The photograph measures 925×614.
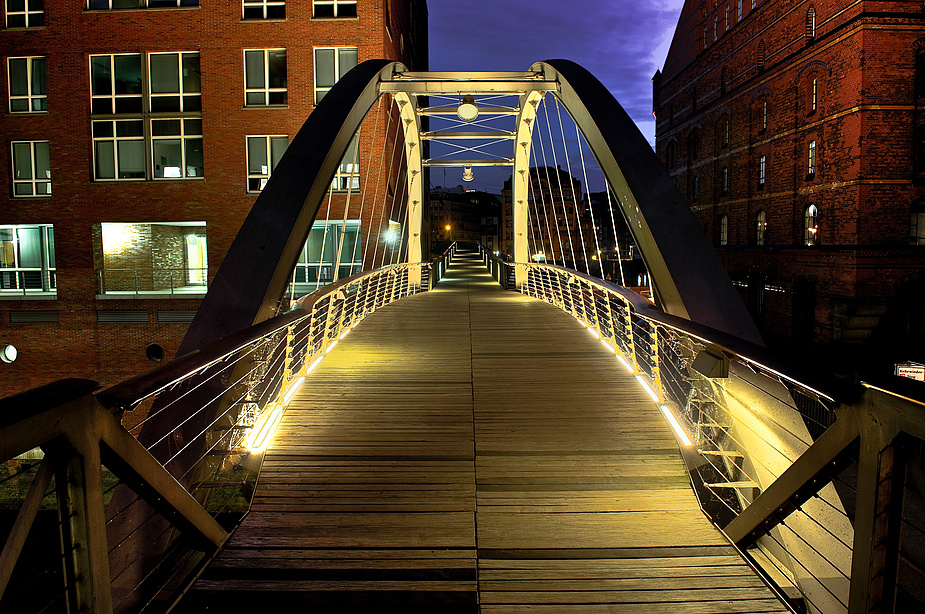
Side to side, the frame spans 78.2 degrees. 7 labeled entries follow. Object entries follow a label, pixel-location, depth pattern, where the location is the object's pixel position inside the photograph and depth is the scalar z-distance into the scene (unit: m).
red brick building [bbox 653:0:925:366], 18.53
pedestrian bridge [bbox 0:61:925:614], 1.85
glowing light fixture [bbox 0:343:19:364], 16.62
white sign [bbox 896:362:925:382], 13.77
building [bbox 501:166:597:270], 63.12
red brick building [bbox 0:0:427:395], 16.92
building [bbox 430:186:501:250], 82.38
